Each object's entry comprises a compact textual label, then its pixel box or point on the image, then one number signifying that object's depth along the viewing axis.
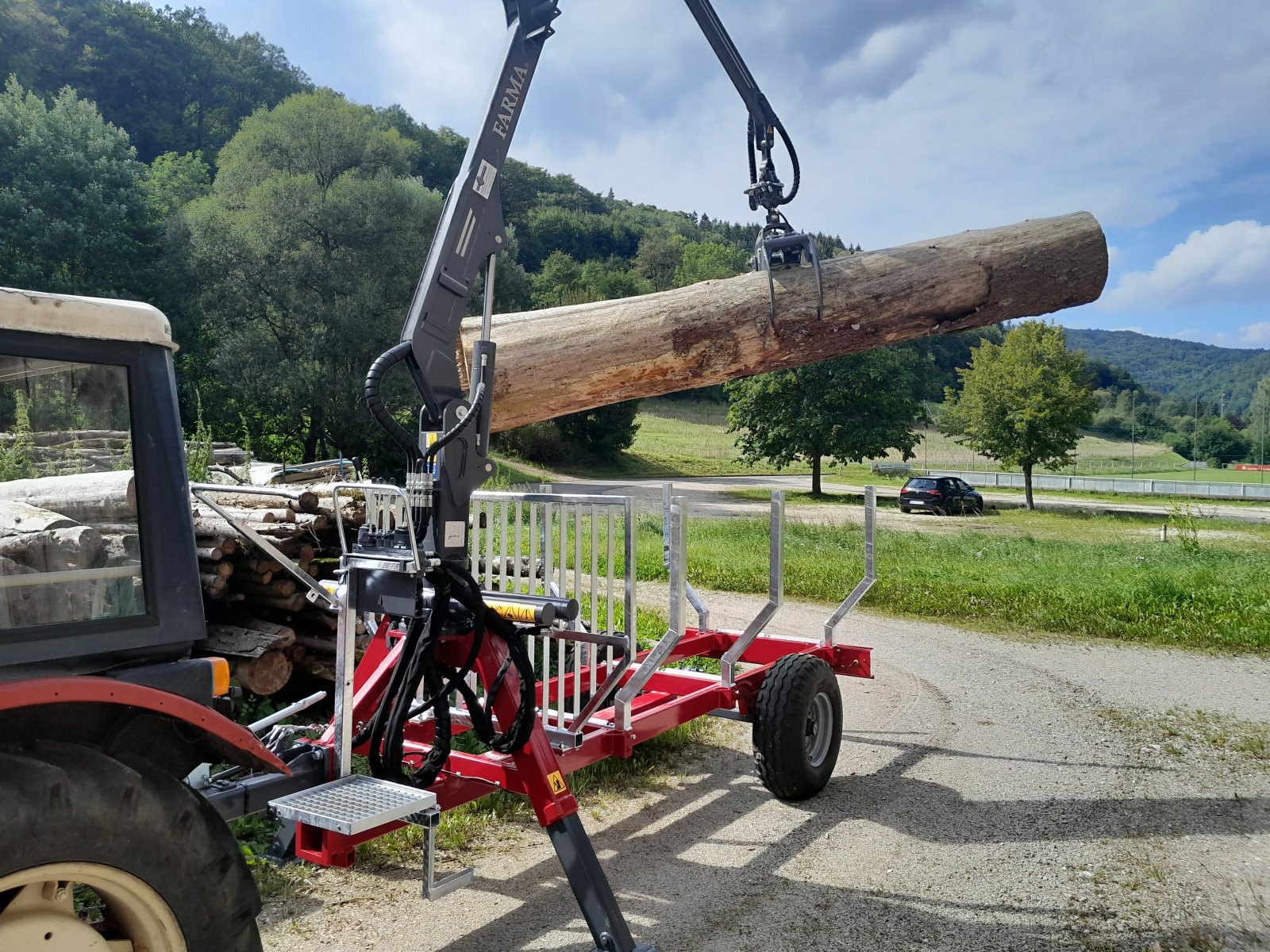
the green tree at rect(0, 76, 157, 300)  31.72
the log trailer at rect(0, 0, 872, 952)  2.28
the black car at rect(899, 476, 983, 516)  36.50
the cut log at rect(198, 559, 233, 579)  6.07
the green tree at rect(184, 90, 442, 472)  33.72
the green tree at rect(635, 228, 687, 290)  109.69
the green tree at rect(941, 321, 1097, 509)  37.84
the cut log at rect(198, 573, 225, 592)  6.07
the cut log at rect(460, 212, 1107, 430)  5.90
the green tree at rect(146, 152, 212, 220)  37.12
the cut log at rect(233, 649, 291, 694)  6.06
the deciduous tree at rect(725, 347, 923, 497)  42.66
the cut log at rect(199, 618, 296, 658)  6.02
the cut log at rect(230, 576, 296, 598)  6.28
